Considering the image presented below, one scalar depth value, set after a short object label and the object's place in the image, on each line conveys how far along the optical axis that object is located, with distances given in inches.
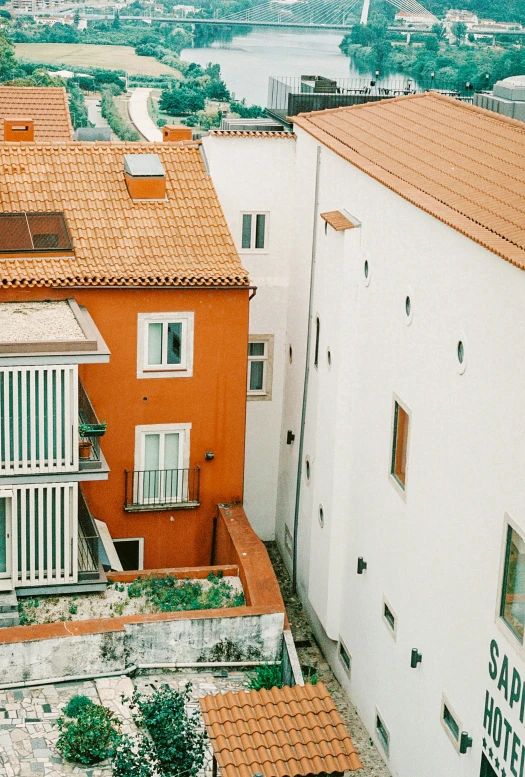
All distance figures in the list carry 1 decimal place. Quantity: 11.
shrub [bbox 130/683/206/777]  658.8
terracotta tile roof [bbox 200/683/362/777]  574.6
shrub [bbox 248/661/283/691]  767.7
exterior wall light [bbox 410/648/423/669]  685.9
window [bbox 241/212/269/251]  1057.5
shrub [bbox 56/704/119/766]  674.2
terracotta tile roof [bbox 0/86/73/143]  1337.4
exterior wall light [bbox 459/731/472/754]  607.2
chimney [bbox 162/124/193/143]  1171.3
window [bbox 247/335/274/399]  1082.1
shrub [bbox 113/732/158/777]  641.6
